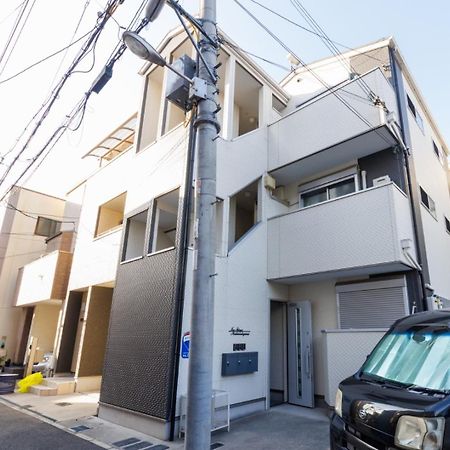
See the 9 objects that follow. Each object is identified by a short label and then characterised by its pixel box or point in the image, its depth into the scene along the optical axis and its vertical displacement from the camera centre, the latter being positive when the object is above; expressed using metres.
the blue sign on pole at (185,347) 4.98 -0.29
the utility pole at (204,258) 3.12 +0.73
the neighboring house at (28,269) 12.70 +2.05
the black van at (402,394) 2.34 -0.44
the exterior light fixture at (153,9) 4.29 +4.00
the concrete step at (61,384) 9.09 -1.64
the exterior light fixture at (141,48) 3.53 +2.89
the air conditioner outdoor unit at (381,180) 7.03 +3.25
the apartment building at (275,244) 6.25 +1.89
